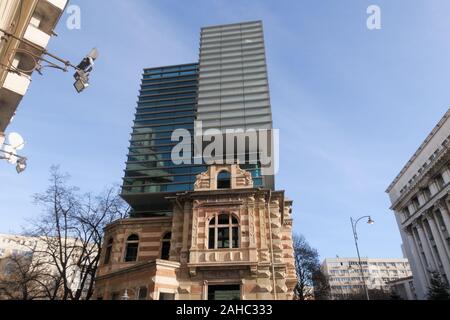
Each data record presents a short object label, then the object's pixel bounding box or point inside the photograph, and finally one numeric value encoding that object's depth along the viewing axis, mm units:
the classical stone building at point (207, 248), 18844
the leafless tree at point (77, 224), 24250
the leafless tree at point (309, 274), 48094
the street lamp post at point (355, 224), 26831
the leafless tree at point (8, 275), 22328
